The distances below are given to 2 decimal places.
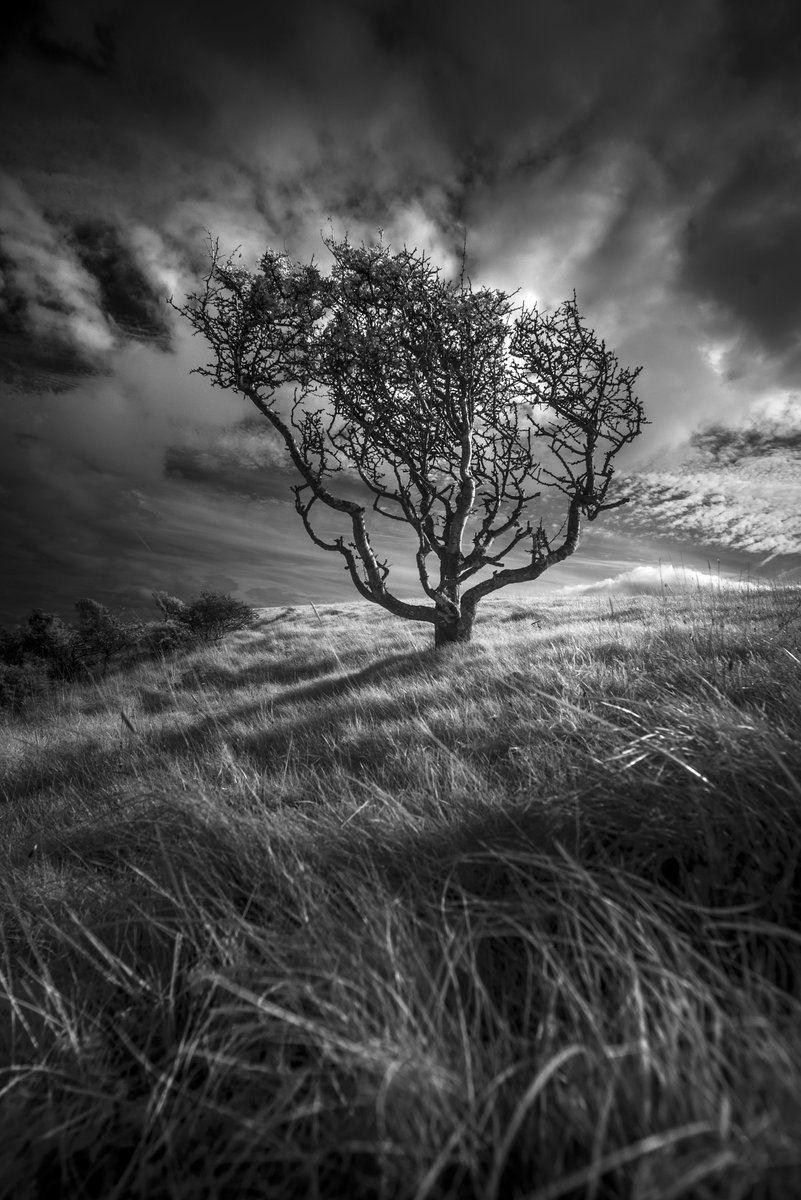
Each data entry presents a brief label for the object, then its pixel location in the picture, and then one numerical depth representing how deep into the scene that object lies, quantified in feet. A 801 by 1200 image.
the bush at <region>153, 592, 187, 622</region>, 77.41
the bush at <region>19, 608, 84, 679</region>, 68.03
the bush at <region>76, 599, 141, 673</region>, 69.72
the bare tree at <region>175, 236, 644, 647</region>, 35.29
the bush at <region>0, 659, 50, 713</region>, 52.75
